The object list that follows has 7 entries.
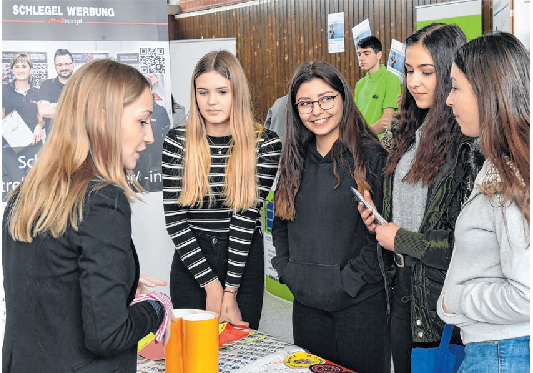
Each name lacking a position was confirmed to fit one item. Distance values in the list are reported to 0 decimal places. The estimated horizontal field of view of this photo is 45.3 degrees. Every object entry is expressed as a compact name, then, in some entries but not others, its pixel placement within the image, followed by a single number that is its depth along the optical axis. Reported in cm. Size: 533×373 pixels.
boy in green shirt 590
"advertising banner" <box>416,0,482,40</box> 564
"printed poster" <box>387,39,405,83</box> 661
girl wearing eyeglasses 200
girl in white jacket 132
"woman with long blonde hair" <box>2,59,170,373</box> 123
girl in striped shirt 221
